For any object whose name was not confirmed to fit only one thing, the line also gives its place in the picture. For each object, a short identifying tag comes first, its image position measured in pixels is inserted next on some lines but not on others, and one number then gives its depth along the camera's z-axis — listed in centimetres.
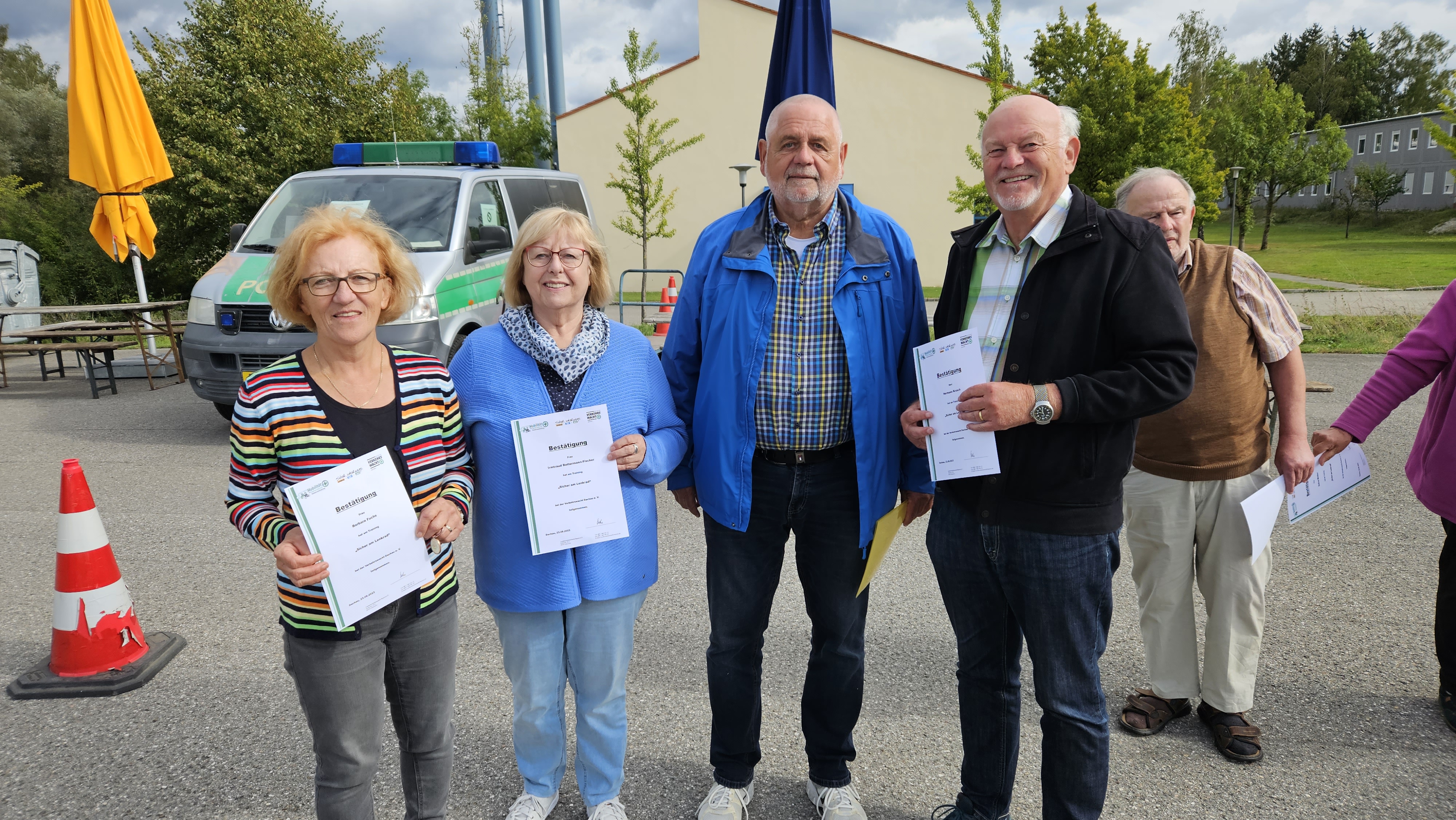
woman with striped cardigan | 197
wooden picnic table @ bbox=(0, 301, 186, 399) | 977
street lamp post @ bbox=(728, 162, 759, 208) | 1664
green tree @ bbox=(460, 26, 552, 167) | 2511
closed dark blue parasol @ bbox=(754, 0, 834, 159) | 379
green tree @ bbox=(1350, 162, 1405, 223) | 4262
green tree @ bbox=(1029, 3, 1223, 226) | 1385
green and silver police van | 707
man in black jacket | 207
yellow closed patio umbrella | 961
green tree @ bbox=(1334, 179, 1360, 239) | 4418
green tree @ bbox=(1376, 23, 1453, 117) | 5997
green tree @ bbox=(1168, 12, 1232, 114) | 4747
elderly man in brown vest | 276
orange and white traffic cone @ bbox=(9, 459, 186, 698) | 344
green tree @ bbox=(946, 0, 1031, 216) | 1316
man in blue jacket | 247
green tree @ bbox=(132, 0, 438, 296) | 1906
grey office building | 4462
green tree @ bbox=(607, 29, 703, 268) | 1855
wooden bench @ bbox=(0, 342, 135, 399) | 976
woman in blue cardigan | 235
